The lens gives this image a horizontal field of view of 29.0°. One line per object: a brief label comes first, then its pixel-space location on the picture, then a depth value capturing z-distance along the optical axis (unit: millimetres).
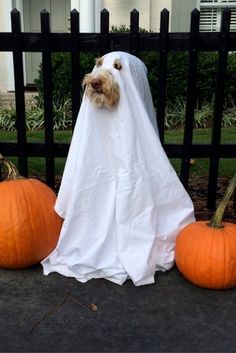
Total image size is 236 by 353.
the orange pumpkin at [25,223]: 2943
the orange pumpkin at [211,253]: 2725
